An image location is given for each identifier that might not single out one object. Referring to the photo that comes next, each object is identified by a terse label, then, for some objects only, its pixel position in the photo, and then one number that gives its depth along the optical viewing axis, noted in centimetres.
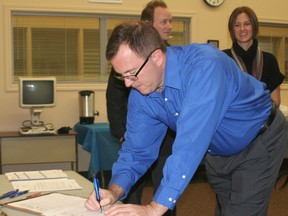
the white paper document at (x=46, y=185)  187
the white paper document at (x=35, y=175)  207
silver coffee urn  507
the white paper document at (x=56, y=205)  150
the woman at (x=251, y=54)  267
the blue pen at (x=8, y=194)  173
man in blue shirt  134
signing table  153
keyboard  461
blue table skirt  447
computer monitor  478
